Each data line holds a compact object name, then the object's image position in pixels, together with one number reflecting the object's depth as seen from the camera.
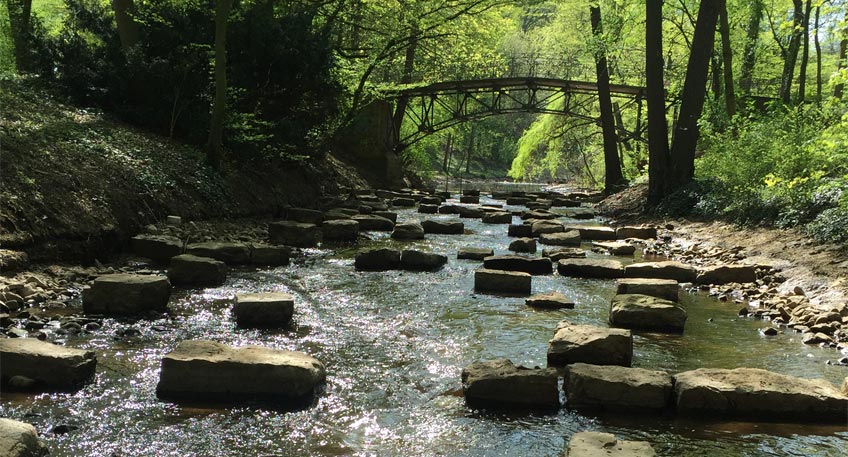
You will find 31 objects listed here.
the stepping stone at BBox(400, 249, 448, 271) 10.21
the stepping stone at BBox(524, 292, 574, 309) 7.91
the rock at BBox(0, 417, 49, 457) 3.52
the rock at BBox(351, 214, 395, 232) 14.38
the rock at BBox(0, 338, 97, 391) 4.79
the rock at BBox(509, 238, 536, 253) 12.10
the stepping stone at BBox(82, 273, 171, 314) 6.75
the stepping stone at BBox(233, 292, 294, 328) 6.68
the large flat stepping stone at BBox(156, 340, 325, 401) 4.78
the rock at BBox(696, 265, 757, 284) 9.40
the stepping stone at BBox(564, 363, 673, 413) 4.79
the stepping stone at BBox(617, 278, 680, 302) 8.05
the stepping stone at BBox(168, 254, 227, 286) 8.31
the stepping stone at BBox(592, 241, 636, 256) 12.31
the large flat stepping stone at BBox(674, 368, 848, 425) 4.70
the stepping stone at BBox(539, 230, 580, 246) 13.05
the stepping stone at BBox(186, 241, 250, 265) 9.61
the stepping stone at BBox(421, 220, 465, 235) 14.38
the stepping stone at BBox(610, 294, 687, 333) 7.02
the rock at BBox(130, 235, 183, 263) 9.42
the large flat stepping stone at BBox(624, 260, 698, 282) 9.49
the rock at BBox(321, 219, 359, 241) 12.79
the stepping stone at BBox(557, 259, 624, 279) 9.95
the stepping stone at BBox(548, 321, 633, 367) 5.69
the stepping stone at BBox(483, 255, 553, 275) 9.98
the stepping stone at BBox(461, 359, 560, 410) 4.83
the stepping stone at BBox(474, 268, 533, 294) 8.71
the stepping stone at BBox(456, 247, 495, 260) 11.06
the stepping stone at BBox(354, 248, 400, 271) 10.05
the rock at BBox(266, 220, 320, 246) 11.97
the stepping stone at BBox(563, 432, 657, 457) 3.70
